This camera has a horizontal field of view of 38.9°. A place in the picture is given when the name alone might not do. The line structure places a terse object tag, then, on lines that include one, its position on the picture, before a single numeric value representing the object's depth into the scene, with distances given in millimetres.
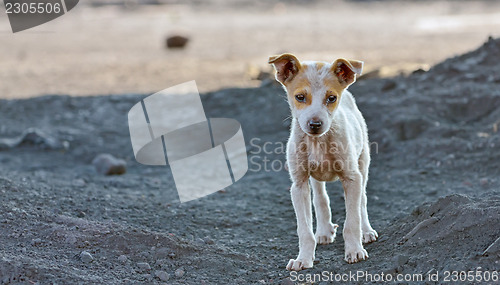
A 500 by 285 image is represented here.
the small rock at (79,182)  8523
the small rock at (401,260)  5449
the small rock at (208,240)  6582
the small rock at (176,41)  22705
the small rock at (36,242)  5906
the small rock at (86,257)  5734
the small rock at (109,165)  9797
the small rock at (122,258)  5823
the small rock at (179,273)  5695
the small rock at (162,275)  5605
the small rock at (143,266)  5734
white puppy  5633
